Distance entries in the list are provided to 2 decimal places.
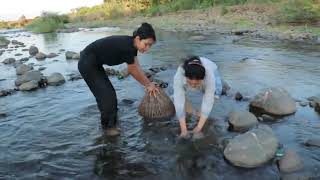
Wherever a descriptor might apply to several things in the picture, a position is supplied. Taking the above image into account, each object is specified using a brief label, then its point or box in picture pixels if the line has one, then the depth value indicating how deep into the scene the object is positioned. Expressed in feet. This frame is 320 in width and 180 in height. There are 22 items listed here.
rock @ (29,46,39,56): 34.55
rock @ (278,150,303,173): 10.25
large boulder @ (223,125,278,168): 10.68
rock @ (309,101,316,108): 15.07
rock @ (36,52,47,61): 31.47
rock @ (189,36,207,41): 37.58
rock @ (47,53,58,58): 32.39
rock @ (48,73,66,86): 21.59
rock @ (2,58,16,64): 30.30
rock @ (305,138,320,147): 11.69
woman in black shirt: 11.65
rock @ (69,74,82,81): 22.84
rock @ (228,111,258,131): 13.09
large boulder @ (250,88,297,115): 14.38
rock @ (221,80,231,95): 17.45
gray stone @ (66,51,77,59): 30.95
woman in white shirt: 10.43
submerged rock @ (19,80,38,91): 20.38
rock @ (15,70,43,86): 21.57
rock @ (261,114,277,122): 13.92
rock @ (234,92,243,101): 16.52
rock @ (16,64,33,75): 25.11
